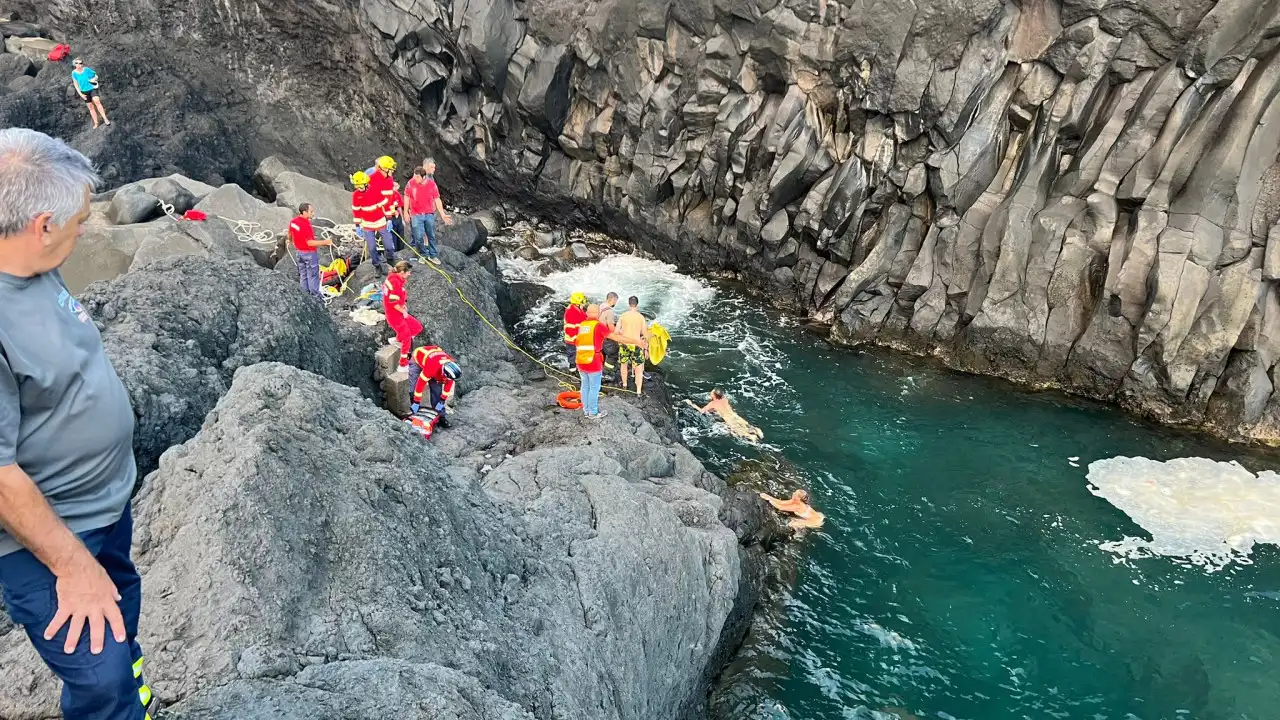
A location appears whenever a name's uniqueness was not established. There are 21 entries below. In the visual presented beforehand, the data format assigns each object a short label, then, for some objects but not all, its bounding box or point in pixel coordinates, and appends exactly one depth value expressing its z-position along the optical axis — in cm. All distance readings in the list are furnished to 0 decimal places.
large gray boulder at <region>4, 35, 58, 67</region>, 2416
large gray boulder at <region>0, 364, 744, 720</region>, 499
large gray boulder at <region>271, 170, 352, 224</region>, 2041
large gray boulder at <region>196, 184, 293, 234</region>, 1833
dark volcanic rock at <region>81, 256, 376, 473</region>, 837
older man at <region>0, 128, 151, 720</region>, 287
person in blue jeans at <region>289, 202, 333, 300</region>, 1334
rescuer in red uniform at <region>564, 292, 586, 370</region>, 1465
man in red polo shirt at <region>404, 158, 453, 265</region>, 1630
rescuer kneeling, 1245
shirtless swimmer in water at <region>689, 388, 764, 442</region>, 1562
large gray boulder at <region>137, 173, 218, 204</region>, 1820
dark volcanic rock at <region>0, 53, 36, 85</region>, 2289
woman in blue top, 2180
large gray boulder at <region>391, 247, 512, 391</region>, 1499
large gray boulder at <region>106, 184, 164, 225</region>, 1695
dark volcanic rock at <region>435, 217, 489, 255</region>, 2041
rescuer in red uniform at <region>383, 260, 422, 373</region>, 1256
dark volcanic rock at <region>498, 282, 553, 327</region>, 1942
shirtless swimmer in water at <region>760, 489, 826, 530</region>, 1308
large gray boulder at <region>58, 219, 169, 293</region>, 1499
